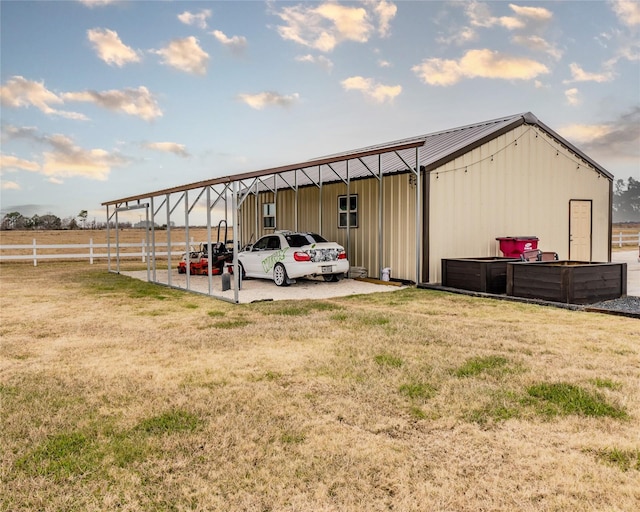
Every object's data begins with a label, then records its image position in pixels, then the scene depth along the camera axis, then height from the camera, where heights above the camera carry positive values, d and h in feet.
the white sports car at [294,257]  44.06 -2.01
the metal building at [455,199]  44.68 +3.42
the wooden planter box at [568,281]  33.73 -3.34
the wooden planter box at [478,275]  38.86 -3.21
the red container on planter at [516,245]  45.47 -1.09
